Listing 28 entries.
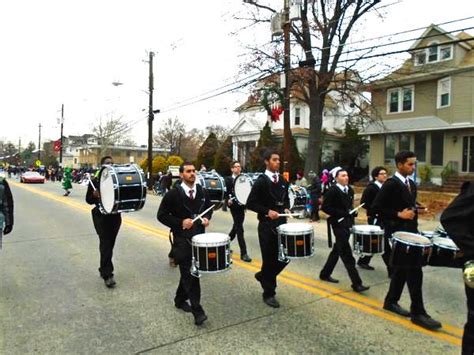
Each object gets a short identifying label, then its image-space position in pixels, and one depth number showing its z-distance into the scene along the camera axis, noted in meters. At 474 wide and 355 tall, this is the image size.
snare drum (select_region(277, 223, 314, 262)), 5.18
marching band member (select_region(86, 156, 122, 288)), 6.43
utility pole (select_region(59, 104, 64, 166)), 60.43
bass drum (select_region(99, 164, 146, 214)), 6.24
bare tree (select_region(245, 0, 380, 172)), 22.06
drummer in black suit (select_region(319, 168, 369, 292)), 5.91
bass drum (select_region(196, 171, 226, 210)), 8.03
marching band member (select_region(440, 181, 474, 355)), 2.88
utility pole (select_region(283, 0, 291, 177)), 16.47
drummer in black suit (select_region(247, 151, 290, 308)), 5.41
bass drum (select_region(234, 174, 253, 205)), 8.87
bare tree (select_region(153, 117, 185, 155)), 79.50
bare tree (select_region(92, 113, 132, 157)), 66.62
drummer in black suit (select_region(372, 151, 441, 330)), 5.01
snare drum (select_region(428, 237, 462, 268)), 4.30
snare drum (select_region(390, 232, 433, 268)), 4.42
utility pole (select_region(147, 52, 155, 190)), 30.78
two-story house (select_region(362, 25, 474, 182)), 23.84
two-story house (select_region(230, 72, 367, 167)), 37.19
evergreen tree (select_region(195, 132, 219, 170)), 44.34
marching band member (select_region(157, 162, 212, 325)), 4.78
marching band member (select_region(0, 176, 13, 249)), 5.80
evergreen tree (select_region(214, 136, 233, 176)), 40.31
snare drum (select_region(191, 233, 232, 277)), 4.61
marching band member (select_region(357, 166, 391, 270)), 7.35
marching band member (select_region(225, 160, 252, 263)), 8.02
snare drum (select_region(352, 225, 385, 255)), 6.09
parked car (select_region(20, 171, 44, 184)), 43.36
